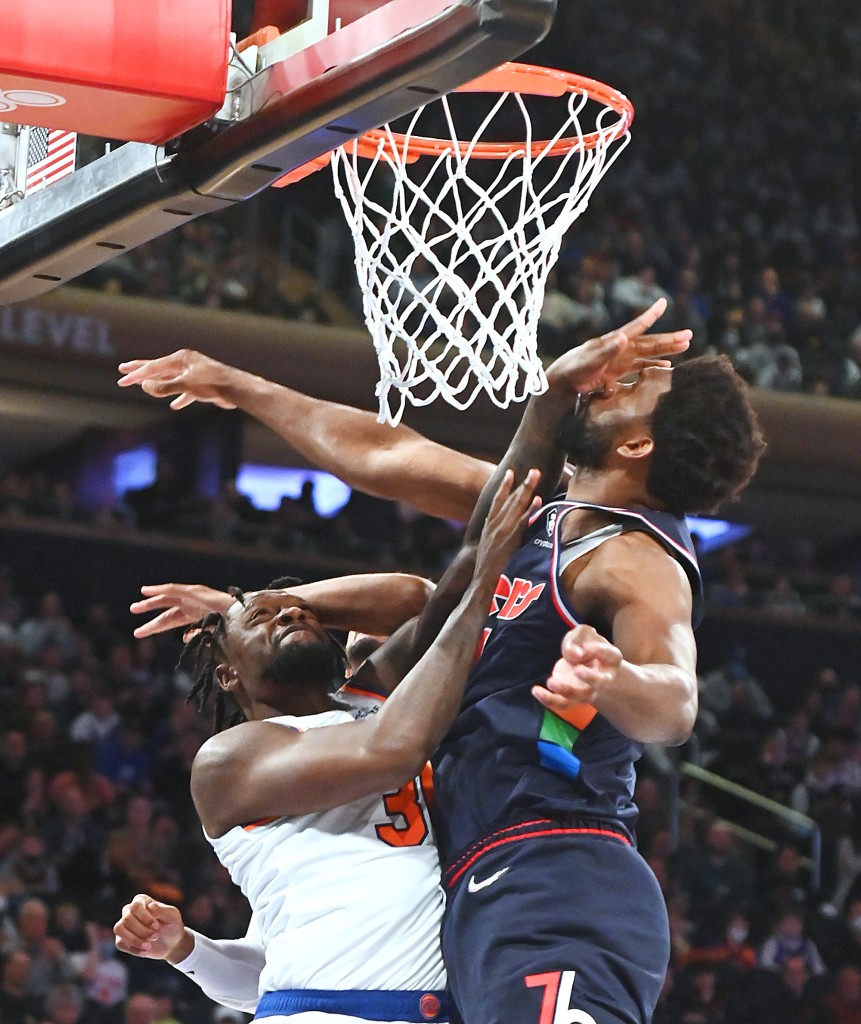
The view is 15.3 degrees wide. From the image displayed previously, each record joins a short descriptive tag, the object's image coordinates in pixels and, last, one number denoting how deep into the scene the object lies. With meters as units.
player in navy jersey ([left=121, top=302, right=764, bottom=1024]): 6.10
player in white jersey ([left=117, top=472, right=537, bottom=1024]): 6.41
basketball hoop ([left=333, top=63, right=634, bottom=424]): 7.19
